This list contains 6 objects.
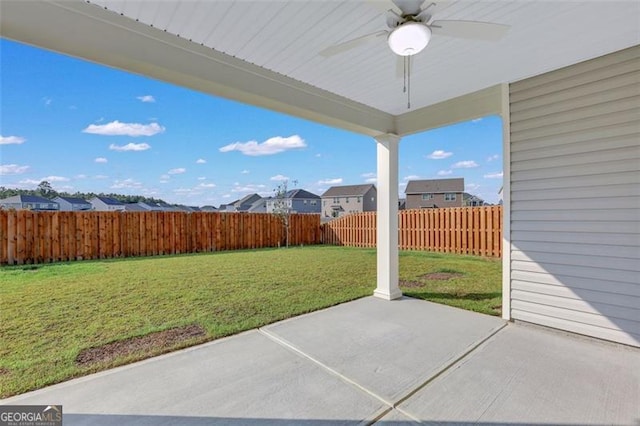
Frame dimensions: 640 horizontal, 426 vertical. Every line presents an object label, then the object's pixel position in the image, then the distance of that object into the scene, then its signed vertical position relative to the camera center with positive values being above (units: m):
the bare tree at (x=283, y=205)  11.51 +0.37
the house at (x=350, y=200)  30.57 +1.59
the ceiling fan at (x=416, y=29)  1.75 +1.20
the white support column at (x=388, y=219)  4.14 -0.08
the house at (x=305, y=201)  34.12 +1.55
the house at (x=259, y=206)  34.97 +0.98
